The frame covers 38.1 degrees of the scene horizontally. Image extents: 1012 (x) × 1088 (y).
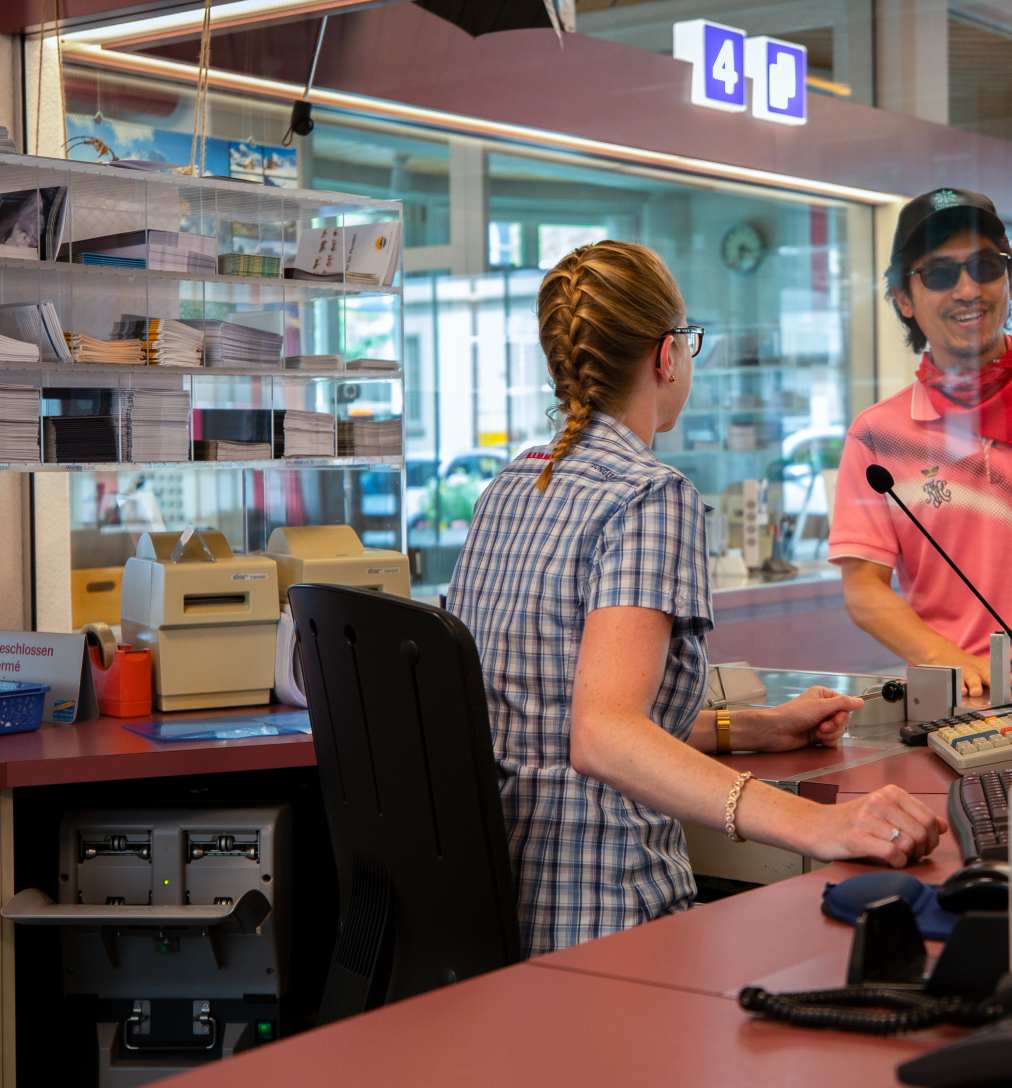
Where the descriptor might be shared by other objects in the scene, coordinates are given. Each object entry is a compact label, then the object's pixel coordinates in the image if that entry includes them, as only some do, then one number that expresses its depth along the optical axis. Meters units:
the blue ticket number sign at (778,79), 5.17
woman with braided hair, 1.64
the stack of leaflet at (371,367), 3.92
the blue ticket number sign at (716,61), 5.32
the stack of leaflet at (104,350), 3.41
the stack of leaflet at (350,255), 3.86
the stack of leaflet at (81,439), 3.40
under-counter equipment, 2.75
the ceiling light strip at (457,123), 4.62
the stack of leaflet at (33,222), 3.29
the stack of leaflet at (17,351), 3.28
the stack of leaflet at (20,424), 3.32
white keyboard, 2.15
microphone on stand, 2.56
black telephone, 1.05
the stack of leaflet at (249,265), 3.66
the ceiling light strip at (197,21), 4.24
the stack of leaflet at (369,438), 3.96
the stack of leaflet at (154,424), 3.49
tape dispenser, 3.17
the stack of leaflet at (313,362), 3.82
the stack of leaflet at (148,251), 3.42
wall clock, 6.03
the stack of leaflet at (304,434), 3.79
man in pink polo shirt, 3.29
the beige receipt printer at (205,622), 3.21
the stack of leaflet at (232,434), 3.67
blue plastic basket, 2.92
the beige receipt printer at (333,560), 3.41
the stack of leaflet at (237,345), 3.63
